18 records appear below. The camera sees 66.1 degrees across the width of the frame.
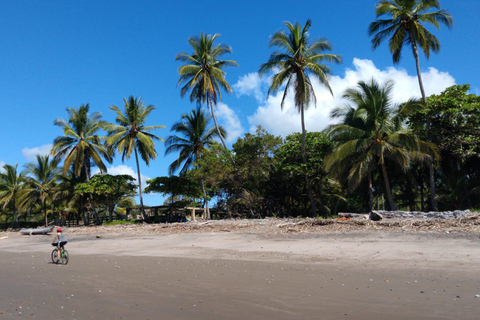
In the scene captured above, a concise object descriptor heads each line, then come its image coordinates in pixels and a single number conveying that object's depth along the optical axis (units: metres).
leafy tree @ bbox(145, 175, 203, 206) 30.75
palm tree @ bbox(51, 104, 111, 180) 32.02
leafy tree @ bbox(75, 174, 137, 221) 30.75
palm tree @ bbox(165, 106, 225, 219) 31.86
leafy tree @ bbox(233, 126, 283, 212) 25.06
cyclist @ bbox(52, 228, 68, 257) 11.19
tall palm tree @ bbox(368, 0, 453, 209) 21.64
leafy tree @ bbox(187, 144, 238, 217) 25.52
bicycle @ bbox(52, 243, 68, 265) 11.09
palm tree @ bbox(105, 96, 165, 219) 31.00
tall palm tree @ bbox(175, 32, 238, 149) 27.62
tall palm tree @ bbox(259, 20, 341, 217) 23.38
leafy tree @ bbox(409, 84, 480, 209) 19.75
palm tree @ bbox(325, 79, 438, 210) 19.44
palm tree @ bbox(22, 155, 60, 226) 35.69
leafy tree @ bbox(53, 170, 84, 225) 33.69
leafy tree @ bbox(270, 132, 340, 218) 23.01
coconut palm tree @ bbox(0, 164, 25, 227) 38.16
